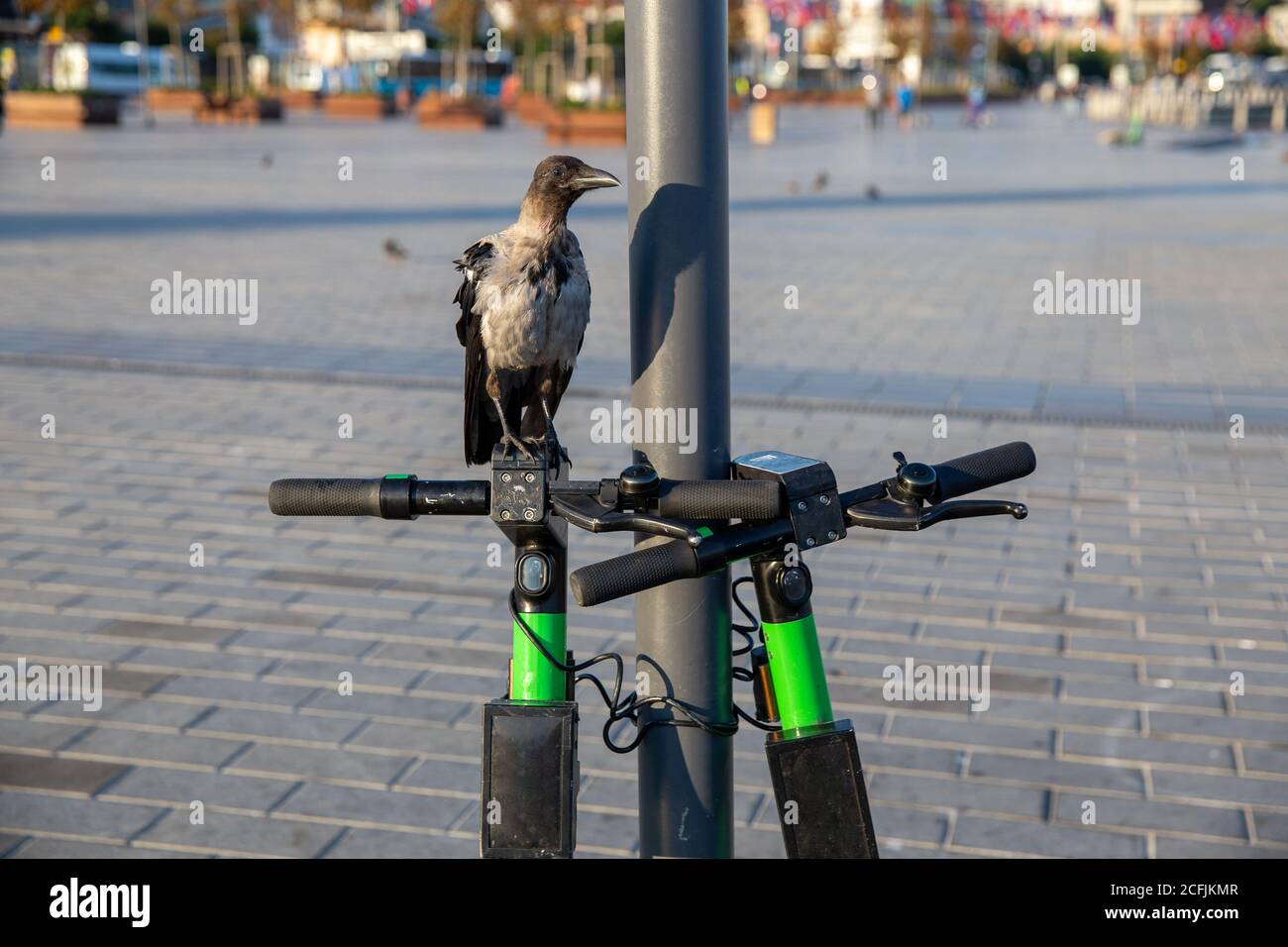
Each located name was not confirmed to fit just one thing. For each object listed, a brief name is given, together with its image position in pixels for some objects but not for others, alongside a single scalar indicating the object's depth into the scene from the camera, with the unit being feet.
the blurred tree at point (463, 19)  164.45
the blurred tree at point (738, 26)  169.48
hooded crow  8.18
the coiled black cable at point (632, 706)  6.84
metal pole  6.57
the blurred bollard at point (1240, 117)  151.36
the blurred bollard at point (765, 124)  122.21
